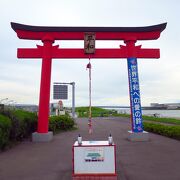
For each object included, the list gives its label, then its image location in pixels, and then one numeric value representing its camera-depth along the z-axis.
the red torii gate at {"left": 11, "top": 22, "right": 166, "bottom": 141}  8.93
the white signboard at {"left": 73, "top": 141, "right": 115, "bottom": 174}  3.92
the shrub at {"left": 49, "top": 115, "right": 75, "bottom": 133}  11.52
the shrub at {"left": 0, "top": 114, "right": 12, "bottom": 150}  6.63
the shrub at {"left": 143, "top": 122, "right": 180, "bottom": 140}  8.88
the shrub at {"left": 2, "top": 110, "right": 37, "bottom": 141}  7.78
